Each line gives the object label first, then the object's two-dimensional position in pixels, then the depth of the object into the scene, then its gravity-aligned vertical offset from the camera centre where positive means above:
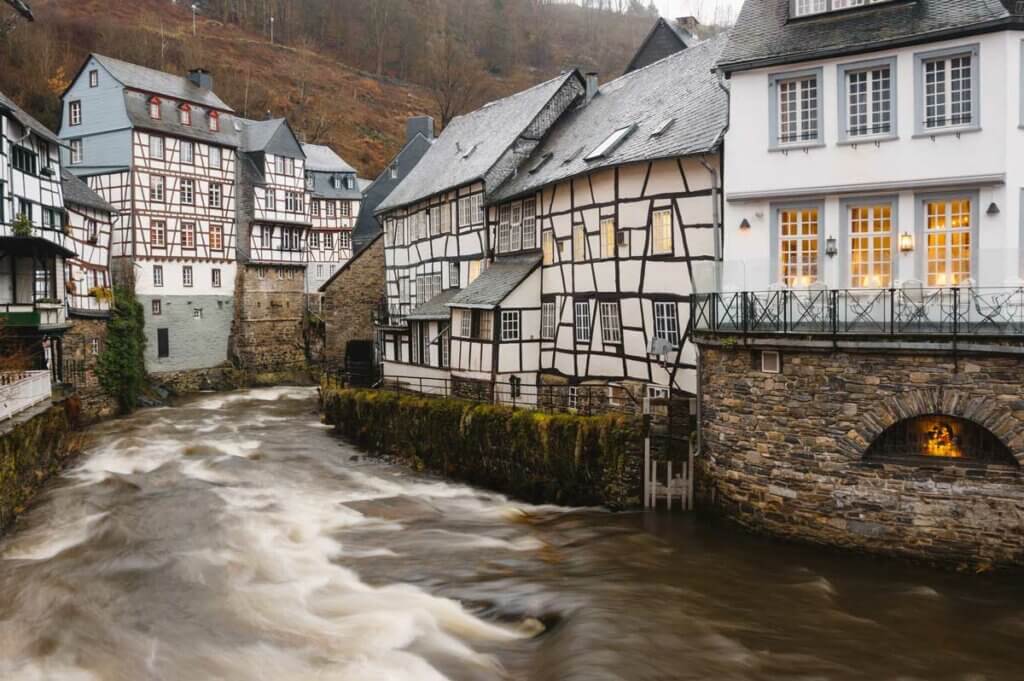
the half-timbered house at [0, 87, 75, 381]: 25.22 +2.43
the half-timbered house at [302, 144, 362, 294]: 49.56 +6.07
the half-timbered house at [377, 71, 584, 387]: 26.17 +3.54
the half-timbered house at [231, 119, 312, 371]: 40.97 +3.52
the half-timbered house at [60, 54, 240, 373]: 36.72 +5.90
